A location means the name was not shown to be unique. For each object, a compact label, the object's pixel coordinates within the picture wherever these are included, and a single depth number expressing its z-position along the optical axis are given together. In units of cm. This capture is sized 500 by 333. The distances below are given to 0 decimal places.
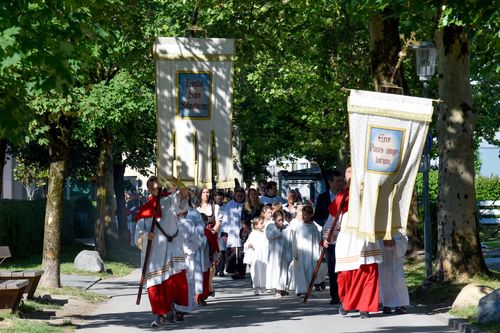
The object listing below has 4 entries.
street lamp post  2209
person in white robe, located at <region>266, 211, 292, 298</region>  2273
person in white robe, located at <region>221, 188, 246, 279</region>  2795
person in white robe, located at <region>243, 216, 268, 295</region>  2323
